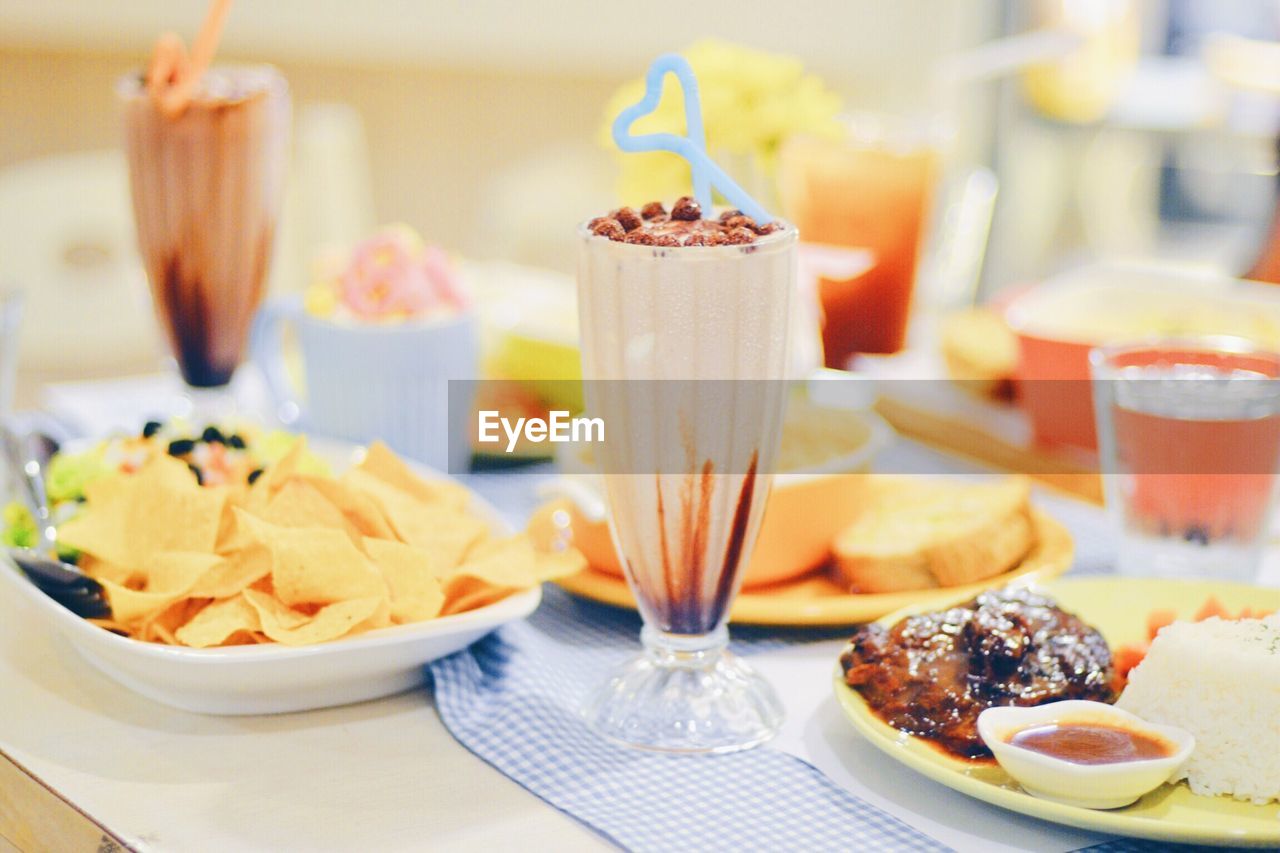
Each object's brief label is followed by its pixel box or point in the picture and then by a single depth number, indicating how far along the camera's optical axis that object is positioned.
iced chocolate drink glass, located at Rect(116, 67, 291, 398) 1.25
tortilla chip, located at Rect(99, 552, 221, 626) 0.90
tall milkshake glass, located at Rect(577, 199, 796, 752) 0.81
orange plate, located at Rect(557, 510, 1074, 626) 1.04
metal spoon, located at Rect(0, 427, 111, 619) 0.94
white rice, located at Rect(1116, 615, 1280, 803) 0.77
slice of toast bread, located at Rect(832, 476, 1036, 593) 1.07
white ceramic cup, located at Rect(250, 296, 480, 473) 1.36
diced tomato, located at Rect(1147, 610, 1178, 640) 0.93
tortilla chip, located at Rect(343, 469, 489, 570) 0.98
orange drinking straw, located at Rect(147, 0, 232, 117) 1.23
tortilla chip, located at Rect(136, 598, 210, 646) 0.91
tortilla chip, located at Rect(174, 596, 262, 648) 0.87
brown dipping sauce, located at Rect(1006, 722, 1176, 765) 0.77
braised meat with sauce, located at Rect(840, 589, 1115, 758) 0.84
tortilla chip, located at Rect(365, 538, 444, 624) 0.92
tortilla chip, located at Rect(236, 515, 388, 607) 0.89
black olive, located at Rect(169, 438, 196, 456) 1.07
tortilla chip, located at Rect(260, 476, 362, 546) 0.94
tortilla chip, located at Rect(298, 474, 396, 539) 0.96
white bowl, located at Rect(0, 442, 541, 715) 0.86
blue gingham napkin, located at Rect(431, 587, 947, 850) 0.78
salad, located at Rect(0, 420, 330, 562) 1.06
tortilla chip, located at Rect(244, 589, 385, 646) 0.87
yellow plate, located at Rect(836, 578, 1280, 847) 0.72
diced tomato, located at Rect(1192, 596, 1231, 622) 0.94
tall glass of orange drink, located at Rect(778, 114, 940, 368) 1.59
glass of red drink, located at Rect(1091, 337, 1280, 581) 1.08
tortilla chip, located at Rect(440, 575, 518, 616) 0.96
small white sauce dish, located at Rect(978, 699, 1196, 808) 0.74
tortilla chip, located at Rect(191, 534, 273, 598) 0.90
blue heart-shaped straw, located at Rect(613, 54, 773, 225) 0.85
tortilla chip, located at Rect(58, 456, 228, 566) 0.94
